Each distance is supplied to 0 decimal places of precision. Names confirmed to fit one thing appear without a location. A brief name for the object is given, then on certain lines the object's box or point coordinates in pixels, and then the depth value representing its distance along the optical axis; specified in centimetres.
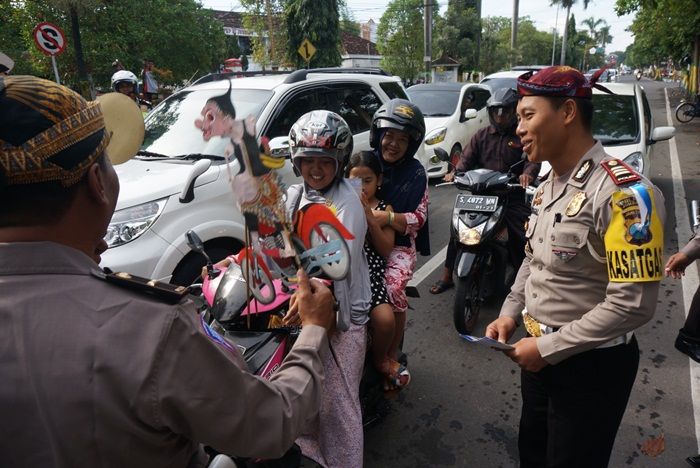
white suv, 315
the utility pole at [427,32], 2123
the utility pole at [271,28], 2258
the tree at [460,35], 3081
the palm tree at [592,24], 9075
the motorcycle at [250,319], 184
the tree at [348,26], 2369
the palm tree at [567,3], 5265
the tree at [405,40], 2777
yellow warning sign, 1280
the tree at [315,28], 2247
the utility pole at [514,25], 3709
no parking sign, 836
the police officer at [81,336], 79
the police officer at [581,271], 139
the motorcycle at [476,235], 361
